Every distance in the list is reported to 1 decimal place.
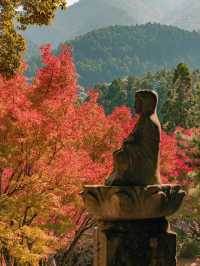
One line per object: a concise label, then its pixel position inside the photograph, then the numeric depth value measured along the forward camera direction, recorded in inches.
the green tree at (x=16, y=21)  459.8
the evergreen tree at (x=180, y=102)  2342.5
